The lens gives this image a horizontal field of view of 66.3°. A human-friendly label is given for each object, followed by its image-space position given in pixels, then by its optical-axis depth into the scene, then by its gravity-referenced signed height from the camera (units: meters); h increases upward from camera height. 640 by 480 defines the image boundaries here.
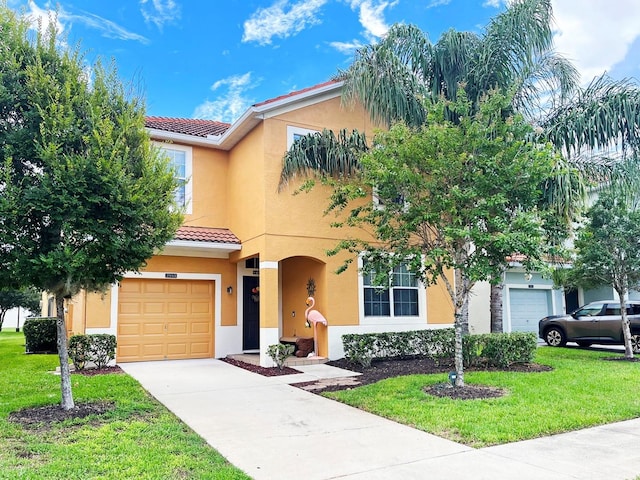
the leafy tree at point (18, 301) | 34.06 -0.20
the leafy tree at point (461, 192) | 8.33 +1.80
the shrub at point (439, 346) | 11.45 -1.37
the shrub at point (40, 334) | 16.77 -1.22
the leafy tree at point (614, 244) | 12.48 +1.15
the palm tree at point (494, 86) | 12.39 +5.31
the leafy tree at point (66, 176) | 6.58 +1.68
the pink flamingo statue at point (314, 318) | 12.88 -0.63
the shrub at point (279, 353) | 11.99 -1.43
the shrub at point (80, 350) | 11.77 -1.26
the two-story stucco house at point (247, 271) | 12.76 +0.70
